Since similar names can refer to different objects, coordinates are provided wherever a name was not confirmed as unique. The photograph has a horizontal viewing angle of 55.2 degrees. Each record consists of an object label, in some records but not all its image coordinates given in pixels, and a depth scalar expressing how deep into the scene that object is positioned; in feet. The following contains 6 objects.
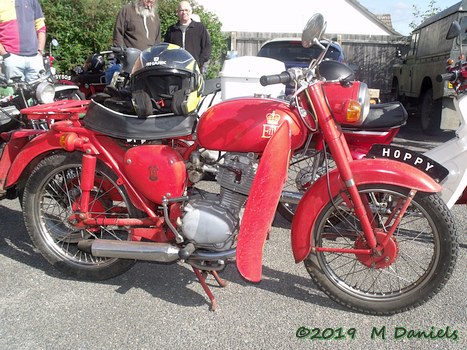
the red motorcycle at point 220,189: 7.64
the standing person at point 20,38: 15.81
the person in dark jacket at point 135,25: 18.69
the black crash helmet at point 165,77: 8.76
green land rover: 25.08
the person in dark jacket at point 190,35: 19.26
